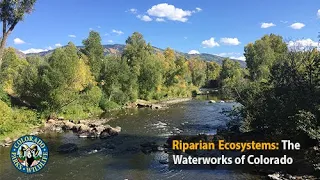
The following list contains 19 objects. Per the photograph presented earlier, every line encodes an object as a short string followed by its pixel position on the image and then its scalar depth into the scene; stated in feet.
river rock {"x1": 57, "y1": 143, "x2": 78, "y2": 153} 79.44
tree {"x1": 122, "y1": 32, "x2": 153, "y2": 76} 203.97
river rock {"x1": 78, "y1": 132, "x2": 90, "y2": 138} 98.07
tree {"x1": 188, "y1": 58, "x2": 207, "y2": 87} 327.68
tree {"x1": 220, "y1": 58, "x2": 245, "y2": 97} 320.13
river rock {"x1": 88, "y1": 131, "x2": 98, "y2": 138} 97.40
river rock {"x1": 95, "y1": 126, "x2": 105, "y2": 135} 101.33
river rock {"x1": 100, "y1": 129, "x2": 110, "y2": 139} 95.77
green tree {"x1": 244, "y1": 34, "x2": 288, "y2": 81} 247.42
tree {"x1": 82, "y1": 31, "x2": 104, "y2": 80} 191.85
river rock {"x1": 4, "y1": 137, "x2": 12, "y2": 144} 88.78
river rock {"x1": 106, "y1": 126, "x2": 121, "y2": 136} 99.20
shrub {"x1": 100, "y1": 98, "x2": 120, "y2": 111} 163.42
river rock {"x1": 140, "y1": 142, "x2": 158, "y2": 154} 78.25
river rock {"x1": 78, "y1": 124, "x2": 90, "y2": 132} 103.71
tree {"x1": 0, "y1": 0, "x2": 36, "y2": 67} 57.22
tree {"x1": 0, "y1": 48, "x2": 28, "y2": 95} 144.23
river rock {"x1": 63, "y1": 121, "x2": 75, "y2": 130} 110.31
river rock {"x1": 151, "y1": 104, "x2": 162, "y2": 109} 174.81
